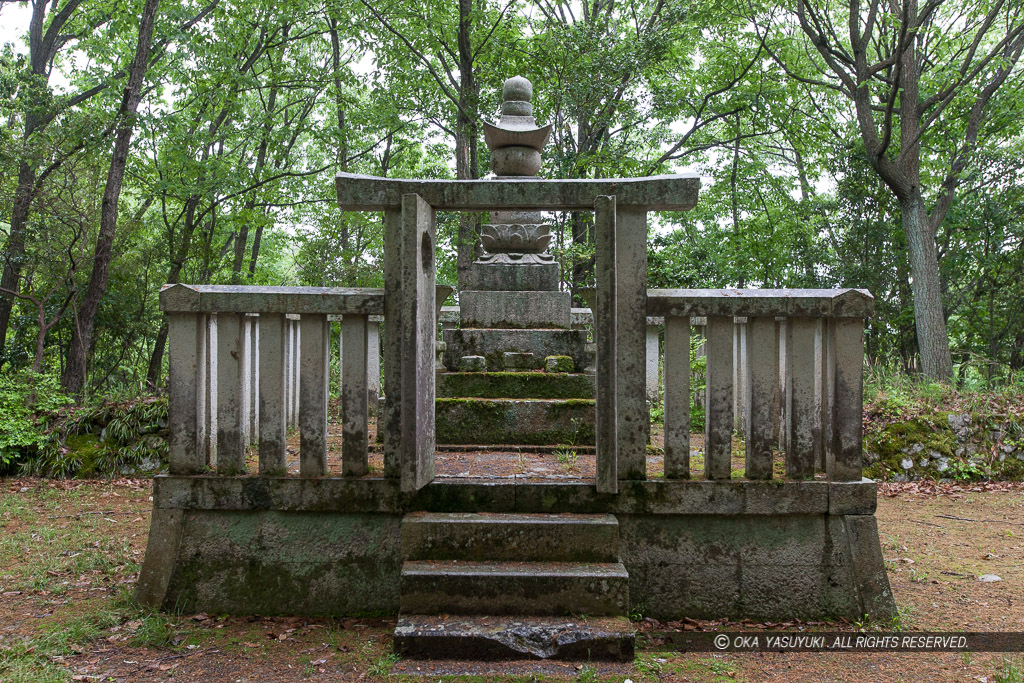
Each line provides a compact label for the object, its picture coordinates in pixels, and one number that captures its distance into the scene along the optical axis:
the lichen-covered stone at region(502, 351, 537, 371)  5.31
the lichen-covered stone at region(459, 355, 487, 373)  5.14
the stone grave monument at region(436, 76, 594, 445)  4.72
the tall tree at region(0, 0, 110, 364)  9.52
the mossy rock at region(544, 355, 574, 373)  5.14
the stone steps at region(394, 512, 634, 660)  2.82
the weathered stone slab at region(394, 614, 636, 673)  2.81
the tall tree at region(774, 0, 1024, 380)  10.45
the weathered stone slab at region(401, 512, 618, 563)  3.23
